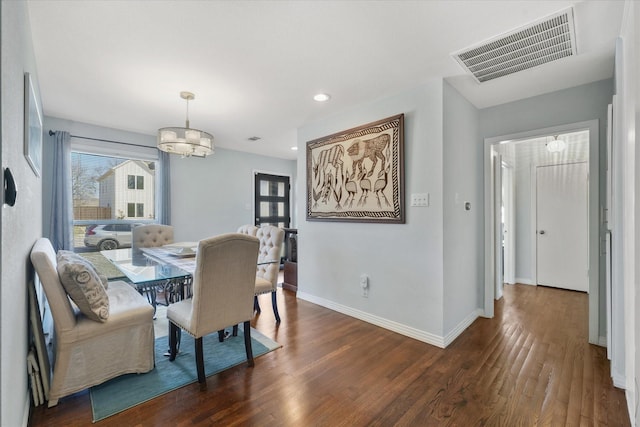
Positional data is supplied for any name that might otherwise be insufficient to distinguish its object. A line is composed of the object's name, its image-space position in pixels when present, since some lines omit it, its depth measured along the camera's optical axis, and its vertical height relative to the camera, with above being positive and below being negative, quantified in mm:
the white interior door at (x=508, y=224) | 4547 -202
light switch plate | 2588 +118
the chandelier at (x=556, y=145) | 3977 +930
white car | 3955 -325
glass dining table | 2031 -453
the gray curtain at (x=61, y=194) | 3510 +243
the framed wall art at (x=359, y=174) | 2773 +418
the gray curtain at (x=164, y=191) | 4418 +348
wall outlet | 3052 -778
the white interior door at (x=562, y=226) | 4113 -228
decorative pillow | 1675 -453
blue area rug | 1754 -1155
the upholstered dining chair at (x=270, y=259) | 2883 -487
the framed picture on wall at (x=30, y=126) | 1535 +531
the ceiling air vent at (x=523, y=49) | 1801 +1166
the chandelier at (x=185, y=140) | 2678 +695
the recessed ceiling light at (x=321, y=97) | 2889 +1192
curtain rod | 3527 +1023
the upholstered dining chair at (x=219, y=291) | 1856 -548
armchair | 1684 -814
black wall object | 981 +91
